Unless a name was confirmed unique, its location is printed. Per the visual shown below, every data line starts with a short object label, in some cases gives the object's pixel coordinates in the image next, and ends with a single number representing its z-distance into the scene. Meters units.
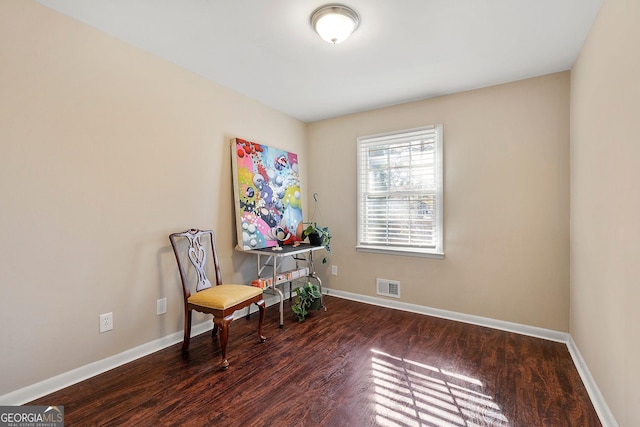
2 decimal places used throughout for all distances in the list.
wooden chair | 2.15
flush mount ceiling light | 1.80
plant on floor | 3.09
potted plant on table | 3.45
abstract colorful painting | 3.02
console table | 2.92
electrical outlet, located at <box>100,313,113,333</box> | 2.07
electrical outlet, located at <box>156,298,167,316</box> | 2.40
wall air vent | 3.42
